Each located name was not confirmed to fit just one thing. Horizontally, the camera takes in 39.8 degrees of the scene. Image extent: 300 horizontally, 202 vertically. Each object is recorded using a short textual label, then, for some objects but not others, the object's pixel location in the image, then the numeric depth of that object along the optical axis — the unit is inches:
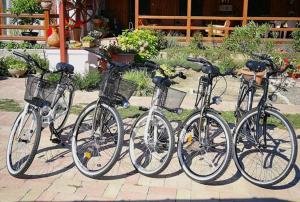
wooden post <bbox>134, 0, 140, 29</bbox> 611.2
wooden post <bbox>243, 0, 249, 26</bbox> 601.0
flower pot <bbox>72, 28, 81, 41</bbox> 401.4
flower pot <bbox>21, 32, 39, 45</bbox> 537.0
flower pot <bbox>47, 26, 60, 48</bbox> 378.9
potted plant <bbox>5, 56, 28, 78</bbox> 403.2
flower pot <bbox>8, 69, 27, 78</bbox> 402.6
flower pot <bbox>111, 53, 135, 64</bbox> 467.6
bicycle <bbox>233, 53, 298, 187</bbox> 165.2
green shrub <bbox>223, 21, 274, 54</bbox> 458.0
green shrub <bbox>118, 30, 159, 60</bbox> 502.9
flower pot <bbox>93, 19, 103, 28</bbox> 676.7
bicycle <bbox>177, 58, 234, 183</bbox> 166.1
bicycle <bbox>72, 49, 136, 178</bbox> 170.2
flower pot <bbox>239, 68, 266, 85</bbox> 315.3
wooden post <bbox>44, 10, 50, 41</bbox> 456.8
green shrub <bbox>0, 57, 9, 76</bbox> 407.3
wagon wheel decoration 401.2
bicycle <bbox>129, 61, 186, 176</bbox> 172.1
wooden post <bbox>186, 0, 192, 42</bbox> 603.5
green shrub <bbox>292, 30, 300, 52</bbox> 549.7
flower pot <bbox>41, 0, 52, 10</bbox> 429.0
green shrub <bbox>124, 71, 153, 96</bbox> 345.7
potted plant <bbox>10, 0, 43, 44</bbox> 519.8
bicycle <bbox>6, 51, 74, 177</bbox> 171.3
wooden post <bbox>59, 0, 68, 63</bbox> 369.3
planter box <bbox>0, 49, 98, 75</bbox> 378.9
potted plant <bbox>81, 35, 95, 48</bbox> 395.5
